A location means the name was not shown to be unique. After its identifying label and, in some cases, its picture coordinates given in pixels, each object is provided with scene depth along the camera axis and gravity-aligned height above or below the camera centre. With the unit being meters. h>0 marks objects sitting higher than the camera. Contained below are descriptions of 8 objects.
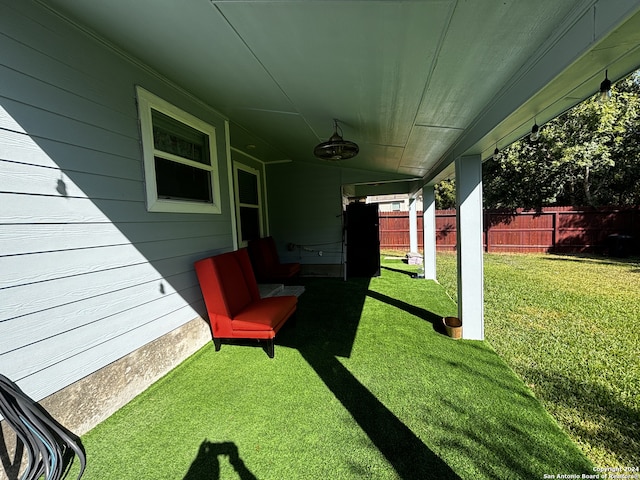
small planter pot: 3.06 -1.27
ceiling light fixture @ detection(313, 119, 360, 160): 2.88 +0.84
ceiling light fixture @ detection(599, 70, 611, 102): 1.39 +0.66
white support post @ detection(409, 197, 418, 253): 7.63 -0.08
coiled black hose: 1.41 -1.10
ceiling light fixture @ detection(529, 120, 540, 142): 2.13 +0.71
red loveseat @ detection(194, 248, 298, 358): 2.74 -0.94
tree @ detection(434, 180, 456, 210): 15.55 +1.44
